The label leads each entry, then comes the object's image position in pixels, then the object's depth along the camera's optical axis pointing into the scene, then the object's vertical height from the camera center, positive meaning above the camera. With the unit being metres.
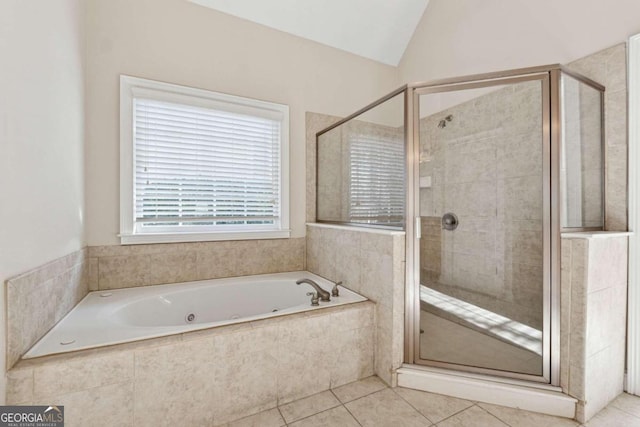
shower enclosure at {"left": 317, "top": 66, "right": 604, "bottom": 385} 1.47 +0.07
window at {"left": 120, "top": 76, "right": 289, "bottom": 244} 2.03 +0.38
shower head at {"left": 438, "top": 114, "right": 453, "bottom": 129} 1.86 +0.61
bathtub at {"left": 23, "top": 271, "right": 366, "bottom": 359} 1.26 -0.57
